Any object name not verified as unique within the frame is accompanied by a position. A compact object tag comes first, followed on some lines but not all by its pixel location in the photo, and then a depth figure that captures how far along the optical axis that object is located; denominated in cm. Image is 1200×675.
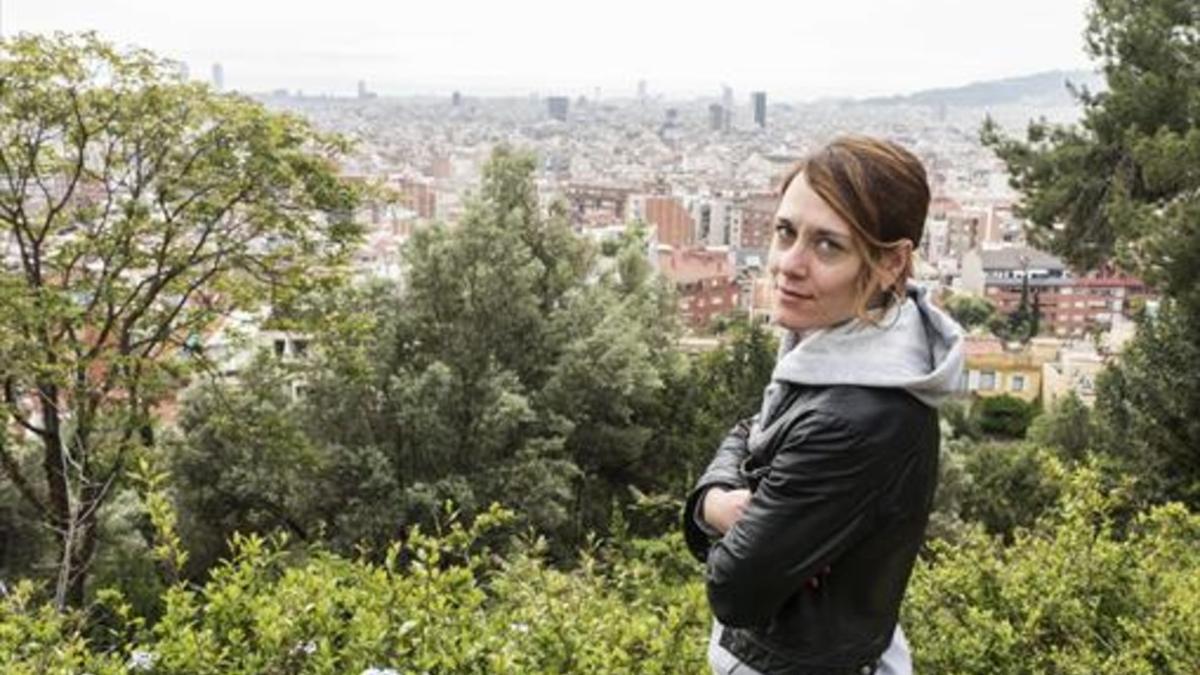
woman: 128
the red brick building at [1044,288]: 6738
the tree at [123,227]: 830
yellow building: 3744
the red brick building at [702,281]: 6512
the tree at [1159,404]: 881
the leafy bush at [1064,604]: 268
